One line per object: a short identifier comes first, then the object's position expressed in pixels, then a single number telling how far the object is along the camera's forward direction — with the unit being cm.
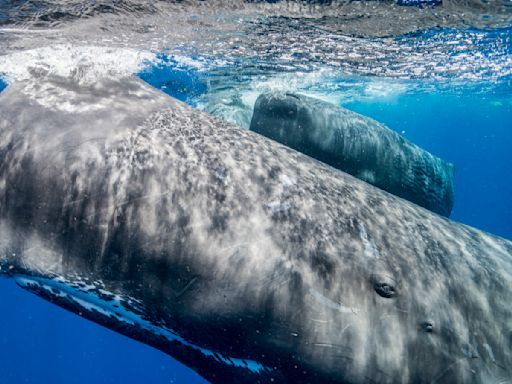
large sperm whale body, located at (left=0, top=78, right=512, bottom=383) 297
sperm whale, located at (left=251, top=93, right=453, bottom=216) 739
